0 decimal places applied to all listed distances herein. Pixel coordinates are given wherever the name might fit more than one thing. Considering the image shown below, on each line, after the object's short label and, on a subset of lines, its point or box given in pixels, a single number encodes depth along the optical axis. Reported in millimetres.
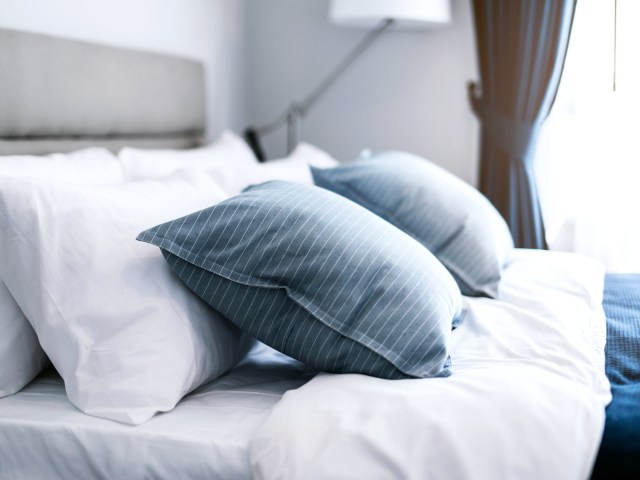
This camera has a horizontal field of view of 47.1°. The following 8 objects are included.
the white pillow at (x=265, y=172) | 1731
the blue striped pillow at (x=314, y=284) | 1119
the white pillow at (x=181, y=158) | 1766
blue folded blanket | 971
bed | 924
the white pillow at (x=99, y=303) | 1116
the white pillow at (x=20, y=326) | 1188
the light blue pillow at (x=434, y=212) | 1712
